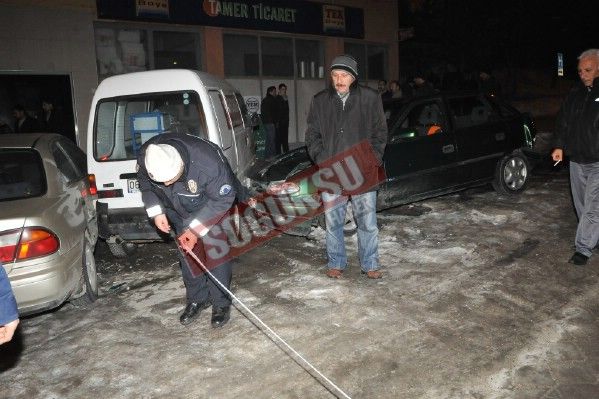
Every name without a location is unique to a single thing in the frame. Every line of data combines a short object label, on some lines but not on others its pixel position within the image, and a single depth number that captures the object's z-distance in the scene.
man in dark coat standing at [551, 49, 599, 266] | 4.48
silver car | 3.40
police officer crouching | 3.40
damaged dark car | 6.08
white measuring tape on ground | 2.93
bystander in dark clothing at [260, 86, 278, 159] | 12.30
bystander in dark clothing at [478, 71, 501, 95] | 12.00
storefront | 10.77
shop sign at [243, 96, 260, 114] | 13.99
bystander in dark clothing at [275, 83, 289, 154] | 12.52
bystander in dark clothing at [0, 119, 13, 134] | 9.51
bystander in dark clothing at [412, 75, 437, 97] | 11.21
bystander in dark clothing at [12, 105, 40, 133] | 9.21
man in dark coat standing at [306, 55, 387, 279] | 4.33
